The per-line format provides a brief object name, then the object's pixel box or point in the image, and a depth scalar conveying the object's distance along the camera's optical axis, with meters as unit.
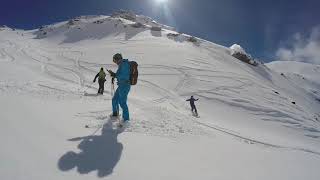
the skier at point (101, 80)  9.32
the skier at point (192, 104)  10.41
